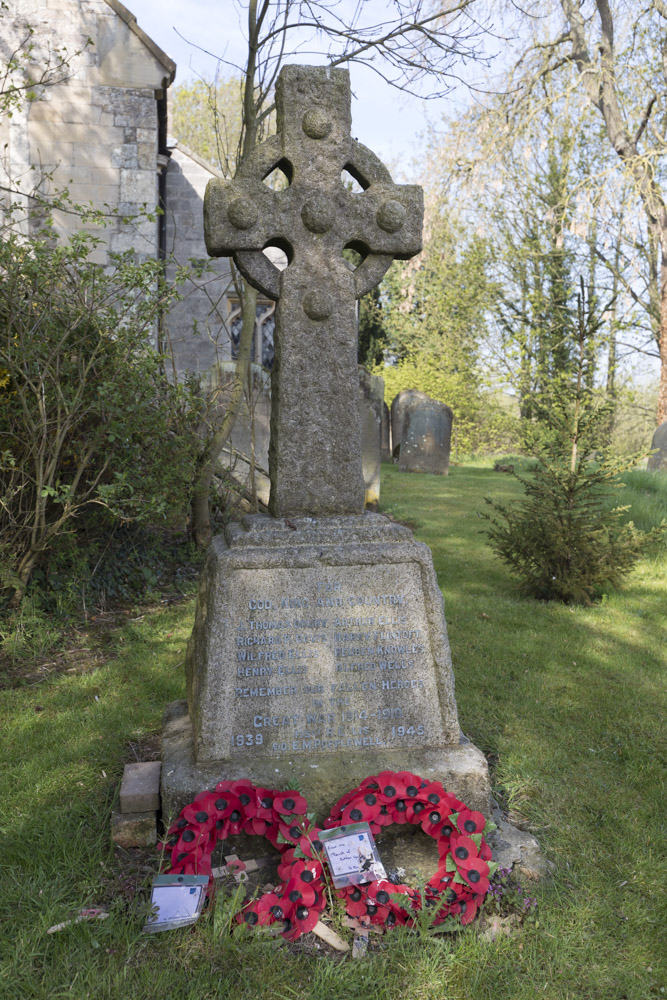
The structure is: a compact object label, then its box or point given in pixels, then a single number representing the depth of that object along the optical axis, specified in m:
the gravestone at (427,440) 15.88
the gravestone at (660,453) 12.97
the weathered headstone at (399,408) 17.19
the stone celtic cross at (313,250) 3.02
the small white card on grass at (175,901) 2.33
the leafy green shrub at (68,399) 4.86
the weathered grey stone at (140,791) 2.80
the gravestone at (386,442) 18.16
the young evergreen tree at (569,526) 6.04
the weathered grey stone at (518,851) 2.73
